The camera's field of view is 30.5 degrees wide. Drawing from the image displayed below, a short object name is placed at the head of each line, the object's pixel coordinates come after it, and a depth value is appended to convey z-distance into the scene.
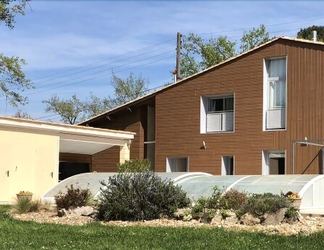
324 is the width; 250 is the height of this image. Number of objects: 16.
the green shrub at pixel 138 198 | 14.95
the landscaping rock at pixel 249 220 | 13.73
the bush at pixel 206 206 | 14.77
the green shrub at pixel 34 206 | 18.09
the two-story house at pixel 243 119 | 25.64
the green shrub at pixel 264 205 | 13.78
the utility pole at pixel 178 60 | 40.26
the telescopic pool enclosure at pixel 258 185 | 17.30
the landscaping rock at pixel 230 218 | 14.09
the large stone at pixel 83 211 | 16.28
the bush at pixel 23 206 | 17.67
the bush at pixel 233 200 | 14.97
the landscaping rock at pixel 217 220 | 14.14
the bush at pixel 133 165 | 24.11
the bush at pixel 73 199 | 17.20
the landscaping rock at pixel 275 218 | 13.65
